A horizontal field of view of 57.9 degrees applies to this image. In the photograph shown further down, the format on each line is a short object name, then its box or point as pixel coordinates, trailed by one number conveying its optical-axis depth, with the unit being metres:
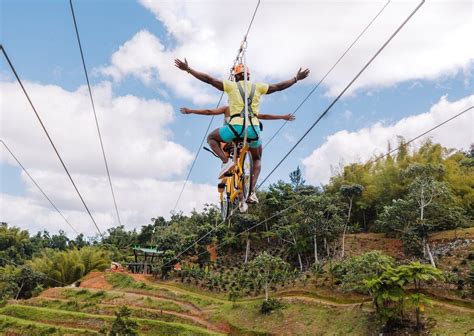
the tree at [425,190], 21.39
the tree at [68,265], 30.20
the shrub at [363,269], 17.31
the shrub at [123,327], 15.45
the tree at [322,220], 26.23
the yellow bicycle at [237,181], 5.21
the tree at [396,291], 14.94
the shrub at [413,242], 21.42
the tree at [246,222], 30.62
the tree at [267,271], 22.27
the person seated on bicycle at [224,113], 4.99
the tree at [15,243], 45.72
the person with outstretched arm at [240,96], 4.57
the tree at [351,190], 27.53
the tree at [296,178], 38.00
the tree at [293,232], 27.97
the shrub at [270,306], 19.97
